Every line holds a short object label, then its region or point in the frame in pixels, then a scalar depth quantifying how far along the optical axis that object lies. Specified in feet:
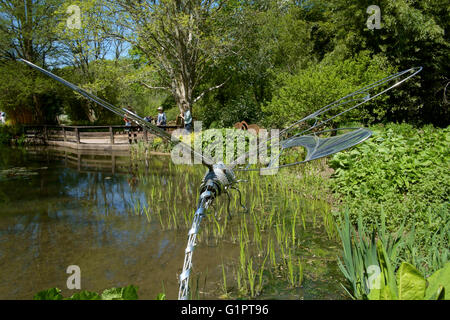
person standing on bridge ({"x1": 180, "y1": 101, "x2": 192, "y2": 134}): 45.39
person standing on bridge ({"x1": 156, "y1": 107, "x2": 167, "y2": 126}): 52.39
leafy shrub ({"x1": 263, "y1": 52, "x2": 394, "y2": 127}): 32.30
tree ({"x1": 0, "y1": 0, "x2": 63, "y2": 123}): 61.16
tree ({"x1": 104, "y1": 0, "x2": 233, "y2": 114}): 46.03
